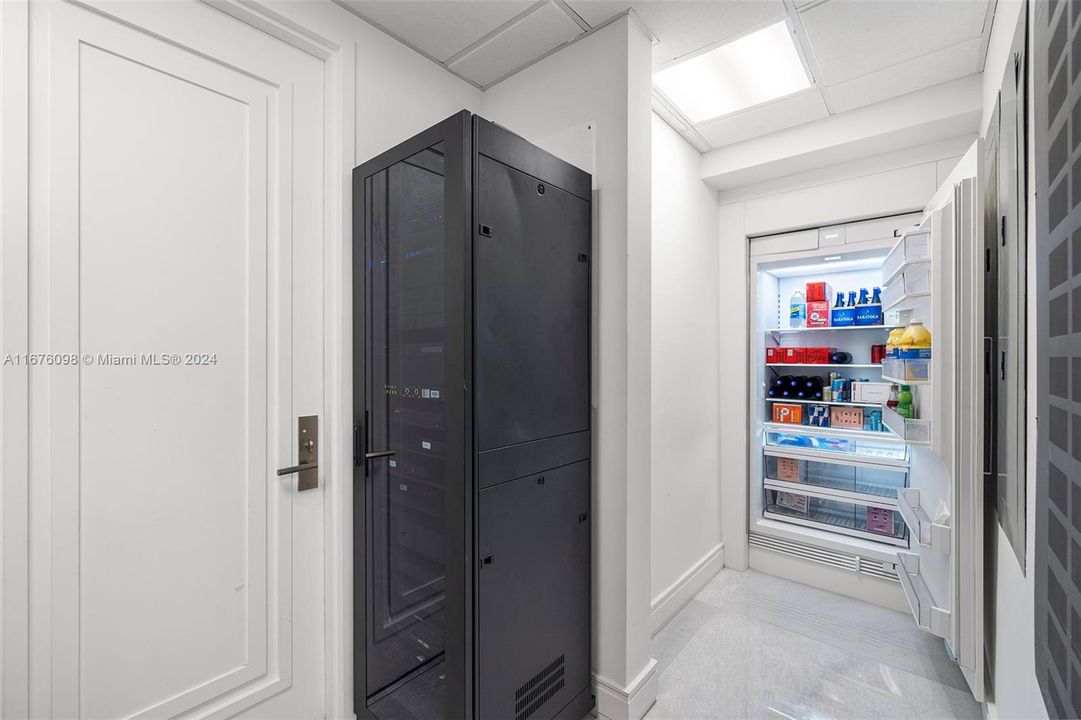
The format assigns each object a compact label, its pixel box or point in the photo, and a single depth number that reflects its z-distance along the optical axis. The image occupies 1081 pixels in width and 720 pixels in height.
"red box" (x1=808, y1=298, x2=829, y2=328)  3.05
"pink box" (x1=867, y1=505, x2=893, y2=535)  2.84
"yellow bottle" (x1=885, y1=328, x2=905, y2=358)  2.02
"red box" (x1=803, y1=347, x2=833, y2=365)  3.07
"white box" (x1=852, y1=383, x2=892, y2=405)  2.71
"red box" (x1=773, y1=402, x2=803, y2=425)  3.16
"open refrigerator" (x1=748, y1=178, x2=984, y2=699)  1.66
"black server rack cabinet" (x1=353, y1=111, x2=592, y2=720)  1.42
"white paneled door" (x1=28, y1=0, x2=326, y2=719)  1.25
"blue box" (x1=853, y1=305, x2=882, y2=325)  2.86
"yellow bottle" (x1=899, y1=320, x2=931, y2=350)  1.86
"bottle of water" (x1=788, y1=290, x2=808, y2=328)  3.16
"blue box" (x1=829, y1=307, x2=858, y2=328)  2.94
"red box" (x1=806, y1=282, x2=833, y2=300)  3.08
